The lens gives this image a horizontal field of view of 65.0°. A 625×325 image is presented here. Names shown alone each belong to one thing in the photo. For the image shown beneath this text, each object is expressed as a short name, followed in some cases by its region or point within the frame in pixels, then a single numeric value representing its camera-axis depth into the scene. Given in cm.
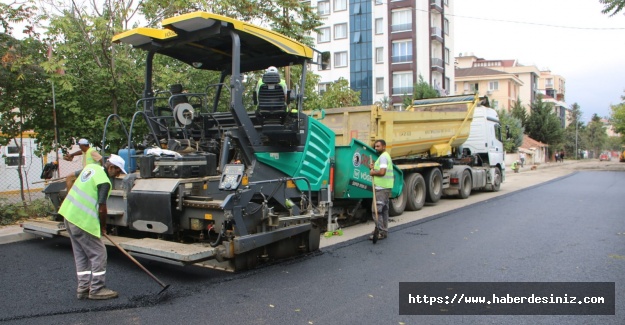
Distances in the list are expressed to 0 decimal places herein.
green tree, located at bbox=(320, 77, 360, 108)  1653
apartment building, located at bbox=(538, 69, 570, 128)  9284
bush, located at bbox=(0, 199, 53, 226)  885
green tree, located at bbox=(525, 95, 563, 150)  4684
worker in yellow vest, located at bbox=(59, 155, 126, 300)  463
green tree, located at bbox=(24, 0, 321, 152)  921
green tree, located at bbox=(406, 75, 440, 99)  3328
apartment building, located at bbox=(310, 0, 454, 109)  4078
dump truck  1017
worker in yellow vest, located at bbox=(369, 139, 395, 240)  774
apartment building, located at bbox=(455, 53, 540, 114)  7094
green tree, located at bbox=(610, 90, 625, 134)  4840
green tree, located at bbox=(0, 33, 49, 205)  888
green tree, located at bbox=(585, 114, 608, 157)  8374
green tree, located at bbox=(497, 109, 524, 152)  3627
